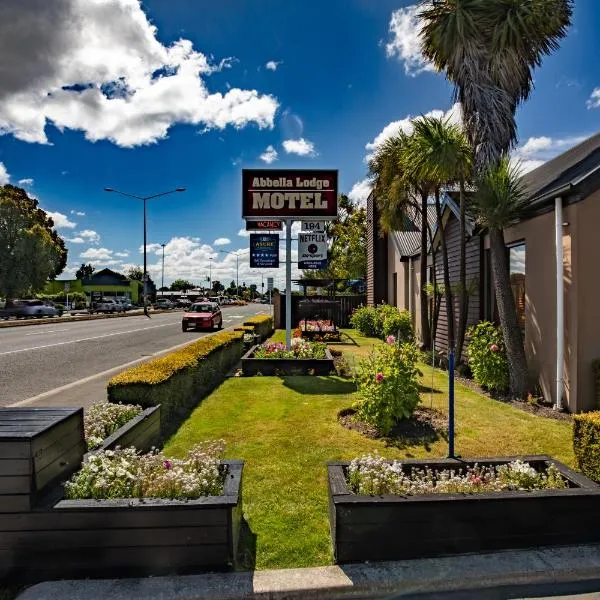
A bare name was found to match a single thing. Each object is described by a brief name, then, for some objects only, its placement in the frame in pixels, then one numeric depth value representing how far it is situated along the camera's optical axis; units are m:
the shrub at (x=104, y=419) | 5.09
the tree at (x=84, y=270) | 135.25
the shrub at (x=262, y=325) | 18.74
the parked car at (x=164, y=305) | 71.99
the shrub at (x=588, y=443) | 4.34
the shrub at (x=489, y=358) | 9.10
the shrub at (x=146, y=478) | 3.50
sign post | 12.66
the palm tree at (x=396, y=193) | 14.07
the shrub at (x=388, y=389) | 6.46
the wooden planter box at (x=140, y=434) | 4.95
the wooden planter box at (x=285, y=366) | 11.51
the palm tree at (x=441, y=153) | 9.91
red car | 26.45
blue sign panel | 16.20
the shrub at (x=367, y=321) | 21.58
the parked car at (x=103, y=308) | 51.58
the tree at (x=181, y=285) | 160.25
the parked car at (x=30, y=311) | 42.53
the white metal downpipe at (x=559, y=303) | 7.58
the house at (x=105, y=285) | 92.81
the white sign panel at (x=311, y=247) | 15.45
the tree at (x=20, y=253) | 44.69
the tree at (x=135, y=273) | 144.82
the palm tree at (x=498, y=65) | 8.50
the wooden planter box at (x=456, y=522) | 3.38
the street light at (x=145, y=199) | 40.21
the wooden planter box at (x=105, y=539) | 3.23
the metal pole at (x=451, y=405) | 4.82
